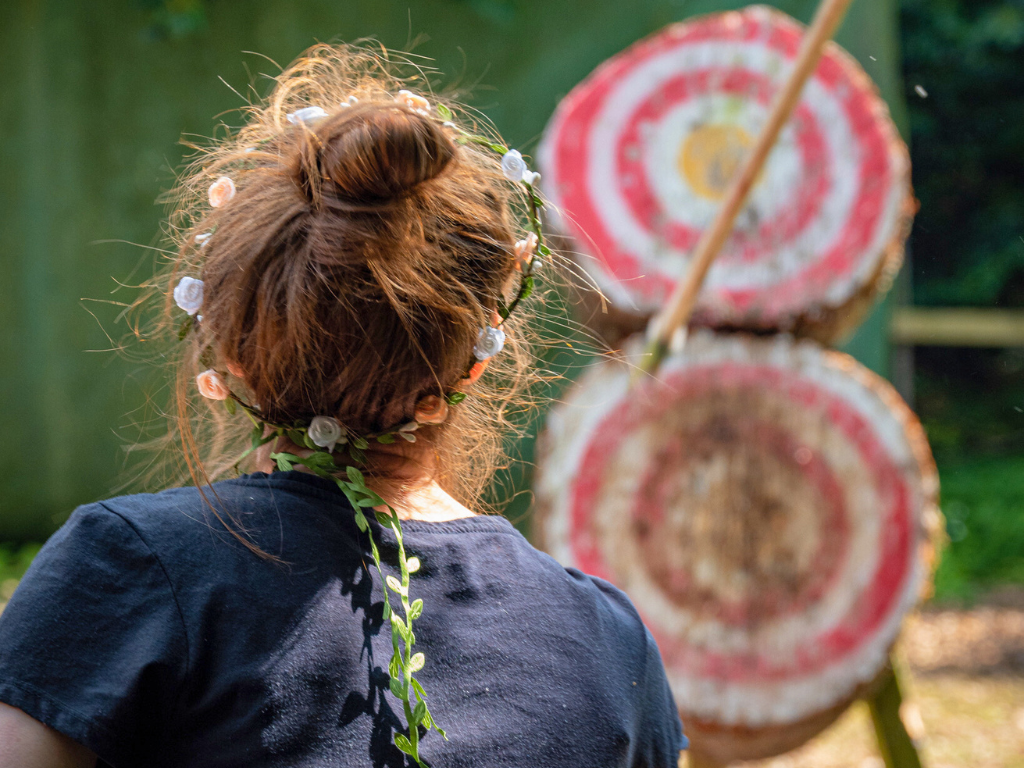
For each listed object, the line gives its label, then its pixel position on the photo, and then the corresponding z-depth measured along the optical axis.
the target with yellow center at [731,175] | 4.52
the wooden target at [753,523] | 4.39
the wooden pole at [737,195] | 3.77
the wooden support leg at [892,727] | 4.41
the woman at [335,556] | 2.63
